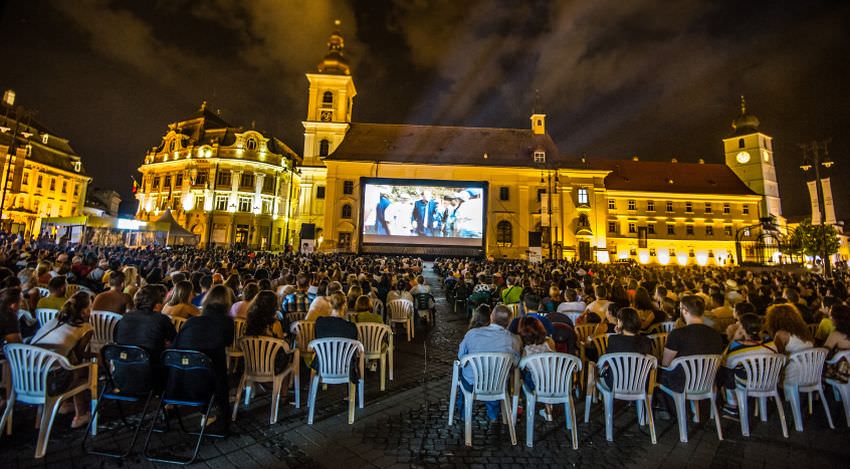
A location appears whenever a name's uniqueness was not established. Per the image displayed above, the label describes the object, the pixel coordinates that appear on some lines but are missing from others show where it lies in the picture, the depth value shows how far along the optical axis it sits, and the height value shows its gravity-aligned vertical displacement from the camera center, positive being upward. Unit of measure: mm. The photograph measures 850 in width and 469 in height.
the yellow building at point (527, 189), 34812 +8562
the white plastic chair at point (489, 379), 3594 -1102
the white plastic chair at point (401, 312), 7523 -962
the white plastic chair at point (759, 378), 3770 -1074
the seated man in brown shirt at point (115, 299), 4676 -523
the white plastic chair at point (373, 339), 4852 -976
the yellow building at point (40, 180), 36406 +8590
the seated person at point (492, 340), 3695 -733
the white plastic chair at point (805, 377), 3916 -1100
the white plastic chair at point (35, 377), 3066 -1022
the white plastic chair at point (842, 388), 3973 -1220
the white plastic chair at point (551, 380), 3535 -1086
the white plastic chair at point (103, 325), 4527 -821
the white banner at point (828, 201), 30292 +6533
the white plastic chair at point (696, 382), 3693 -1113
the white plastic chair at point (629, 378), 3623 -1072
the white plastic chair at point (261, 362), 3875 -1067
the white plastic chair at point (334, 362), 3943 -1061
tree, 35594 +3688
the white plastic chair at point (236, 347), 4632 -1106
